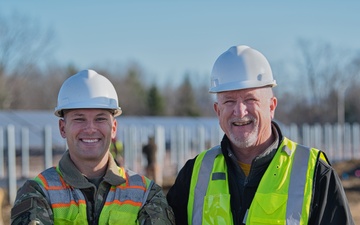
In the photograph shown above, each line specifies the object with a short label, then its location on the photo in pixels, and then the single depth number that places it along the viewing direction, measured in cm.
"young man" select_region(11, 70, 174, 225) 370
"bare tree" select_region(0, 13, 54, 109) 3875
